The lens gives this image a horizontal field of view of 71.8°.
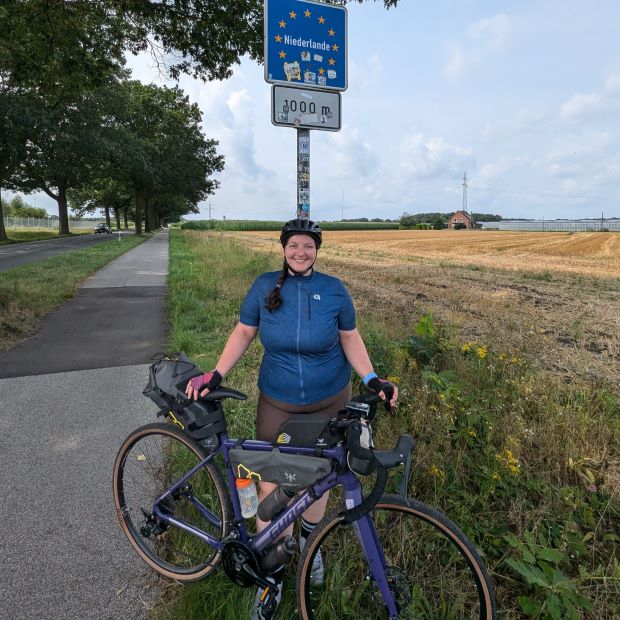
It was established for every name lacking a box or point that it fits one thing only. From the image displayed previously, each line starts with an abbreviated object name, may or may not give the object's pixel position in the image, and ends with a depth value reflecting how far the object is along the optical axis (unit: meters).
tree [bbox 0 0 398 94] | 6.63
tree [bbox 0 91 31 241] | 20.84
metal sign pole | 3.14
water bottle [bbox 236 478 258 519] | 2.05
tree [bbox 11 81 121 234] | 22.88
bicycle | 1.62
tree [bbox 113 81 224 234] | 31.08
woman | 2.12
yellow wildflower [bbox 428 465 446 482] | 2.59
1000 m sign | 3.04
